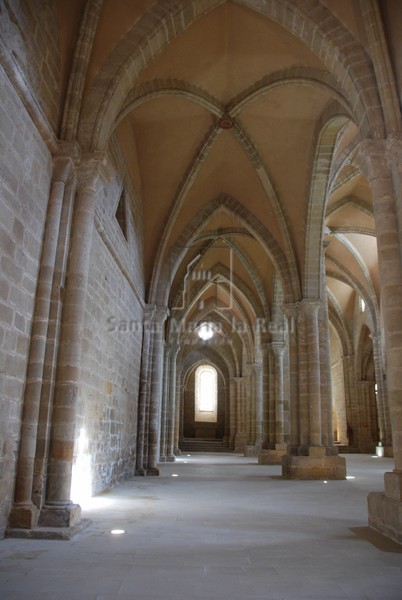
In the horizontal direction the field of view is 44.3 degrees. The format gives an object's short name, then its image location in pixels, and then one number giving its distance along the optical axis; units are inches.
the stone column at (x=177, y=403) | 971.0
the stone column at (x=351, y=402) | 1102.4
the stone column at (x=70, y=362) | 219.6
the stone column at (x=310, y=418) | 467.2
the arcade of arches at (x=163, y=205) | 218.8
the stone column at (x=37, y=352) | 210.4
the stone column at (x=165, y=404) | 789.5
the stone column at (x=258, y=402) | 895.1
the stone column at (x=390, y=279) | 210.8
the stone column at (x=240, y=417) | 1150.0
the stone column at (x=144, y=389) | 504.7
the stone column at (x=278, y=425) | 676.1
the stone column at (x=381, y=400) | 894.4
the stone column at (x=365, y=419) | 1082.4
